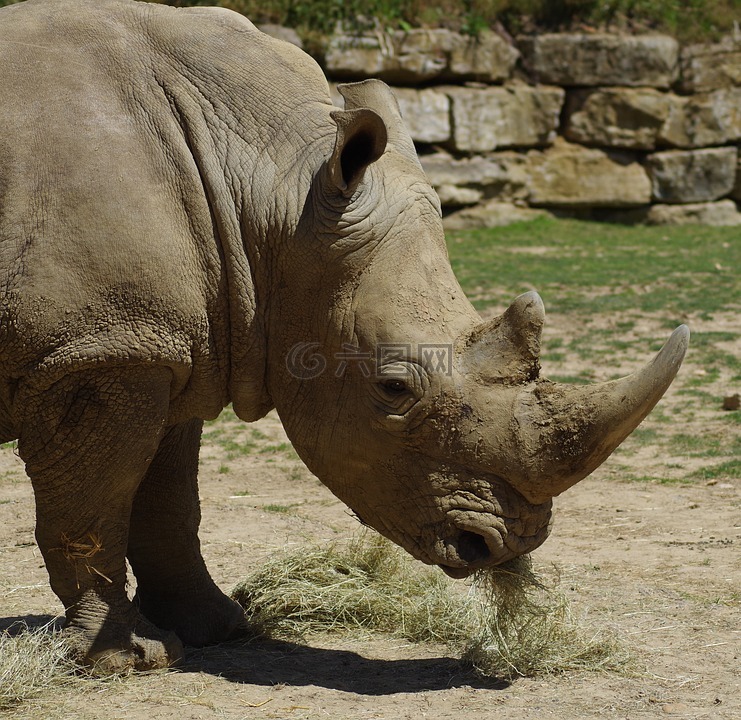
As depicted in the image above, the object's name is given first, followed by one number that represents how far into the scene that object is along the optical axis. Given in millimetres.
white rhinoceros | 8211
